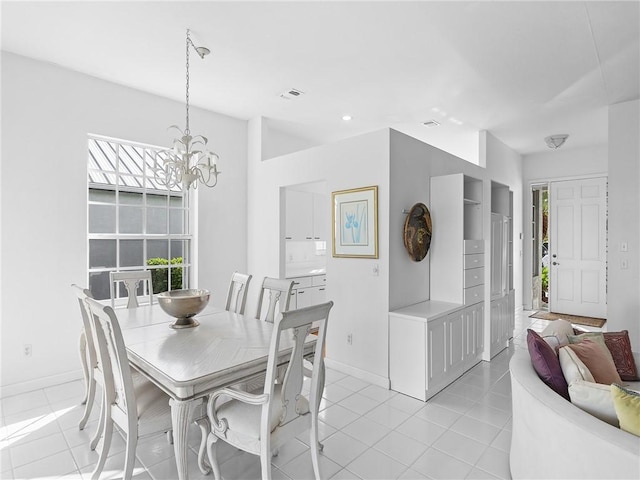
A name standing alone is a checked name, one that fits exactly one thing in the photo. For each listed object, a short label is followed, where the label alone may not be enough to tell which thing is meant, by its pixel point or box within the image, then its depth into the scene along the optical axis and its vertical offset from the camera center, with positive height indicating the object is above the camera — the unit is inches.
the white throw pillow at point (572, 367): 73.6 -27.3
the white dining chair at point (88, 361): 92.8 -35.5
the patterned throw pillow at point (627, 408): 54.6 -26.6
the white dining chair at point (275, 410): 69.1 -36.7
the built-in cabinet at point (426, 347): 123.0 -39.7
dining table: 70.4 -26.7
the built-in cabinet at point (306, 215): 210.3 +14.2
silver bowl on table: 99.4 -19.4
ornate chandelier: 111.8 +24.5
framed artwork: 139.9 +6.5
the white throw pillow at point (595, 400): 60.7 -28.3
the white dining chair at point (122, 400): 73.2 -36.6
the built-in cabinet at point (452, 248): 147.8 -4.0
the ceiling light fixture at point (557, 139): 215.2 +60.2
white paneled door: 242.1 -5.9
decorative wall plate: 141.9 +2.7
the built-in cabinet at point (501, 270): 167.6 -15.6
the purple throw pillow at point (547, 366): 75.0 -27.5
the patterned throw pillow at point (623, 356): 100.3 -33.3
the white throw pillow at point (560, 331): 96.8 -26.0
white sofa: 51.9 -33.0
